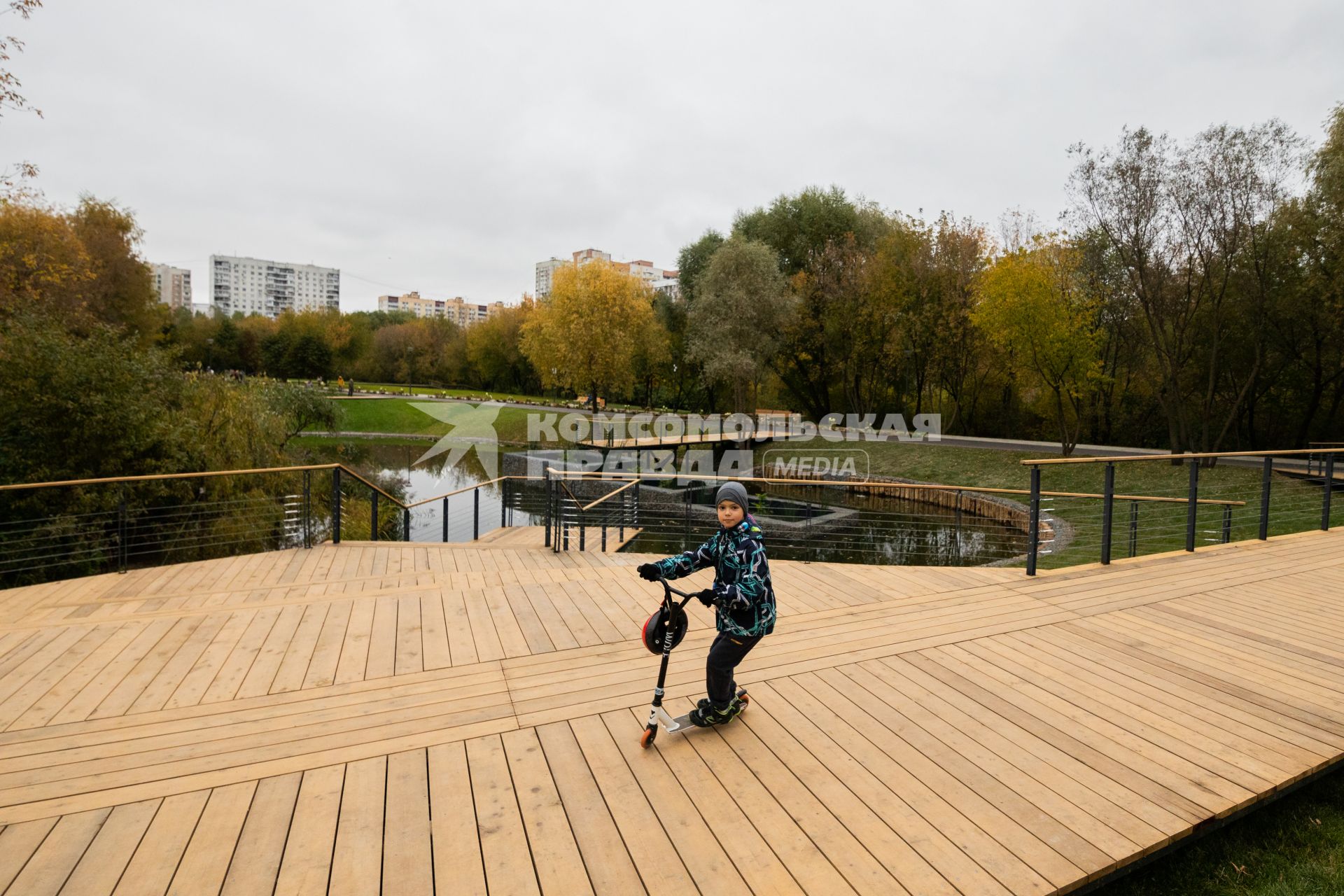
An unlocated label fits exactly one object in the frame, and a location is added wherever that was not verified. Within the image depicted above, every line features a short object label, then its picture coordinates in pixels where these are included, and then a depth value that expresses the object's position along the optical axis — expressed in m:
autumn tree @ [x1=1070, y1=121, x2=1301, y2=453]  14.72
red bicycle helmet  2.78
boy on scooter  2.82
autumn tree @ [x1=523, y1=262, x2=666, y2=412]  28.91
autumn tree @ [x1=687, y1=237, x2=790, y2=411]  26.12
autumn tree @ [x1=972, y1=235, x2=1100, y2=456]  18.16
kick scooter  2.78
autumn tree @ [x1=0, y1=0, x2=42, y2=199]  9.05
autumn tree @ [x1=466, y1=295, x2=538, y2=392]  51.81
